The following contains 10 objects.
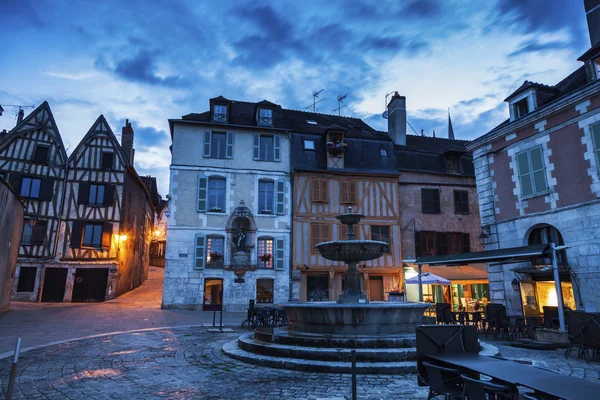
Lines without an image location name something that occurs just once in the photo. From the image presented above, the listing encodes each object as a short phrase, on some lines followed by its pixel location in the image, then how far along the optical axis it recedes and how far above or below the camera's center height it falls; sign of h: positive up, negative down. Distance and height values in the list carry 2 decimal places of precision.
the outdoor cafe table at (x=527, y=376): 2.64 -0.63
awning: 9.46 +0.92
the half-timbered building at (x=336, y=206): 20.36 +4.33
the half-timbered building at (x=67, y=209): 21.03 +4.30
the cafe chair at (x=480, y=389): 2.98 -0.72
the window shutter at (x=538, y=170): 11.80 +3.56
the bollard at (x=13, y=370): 3.70 -0.74
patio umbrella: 14.44 +0.41
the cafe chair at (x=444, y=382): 3.63 -0.83
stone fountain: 6.27 -0.84
